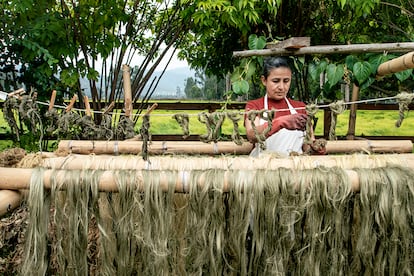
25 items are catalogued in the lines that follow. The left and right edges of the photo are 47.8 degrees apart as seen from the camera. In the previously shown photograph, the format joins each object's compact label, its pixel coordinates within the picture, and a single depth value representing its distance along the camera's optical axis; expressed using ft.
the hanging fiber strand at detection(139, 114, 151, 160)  5.76
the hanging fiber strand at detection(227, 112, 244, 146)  5.74
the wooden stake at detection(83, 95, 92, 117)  8.00
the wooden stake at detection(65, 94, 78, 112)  7.11
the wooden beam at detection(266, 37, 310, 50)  9.25
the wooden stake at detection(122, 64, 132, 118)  9.73
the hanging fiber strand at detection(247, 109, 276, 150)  5.72
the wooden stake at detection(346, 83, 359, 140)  13.87
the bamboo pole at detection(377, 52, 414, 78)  6.50
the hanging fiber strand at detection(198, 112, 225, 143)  5.80
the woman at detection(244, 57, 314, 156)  7.91
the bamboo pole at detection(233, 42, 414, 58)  8.69
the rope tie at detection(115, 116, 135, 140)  9.03
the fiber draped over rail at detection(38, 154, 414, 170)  5.80
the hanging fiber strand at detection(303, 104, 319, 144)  5.81
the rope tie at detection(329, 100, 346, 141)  5.97
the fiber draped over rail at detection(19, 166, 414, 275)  5.27
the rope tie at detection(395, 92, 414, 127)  5.85
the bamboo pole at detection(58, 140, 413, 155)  8.08
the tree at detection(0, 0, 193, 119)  15.34
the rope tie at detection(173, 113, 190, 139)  5.86
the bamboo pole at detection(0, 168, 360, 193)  5.26
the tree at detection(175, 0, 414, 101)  15.48
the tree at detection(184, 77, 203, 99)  91.37
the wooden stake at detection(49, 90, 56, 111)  6.93
